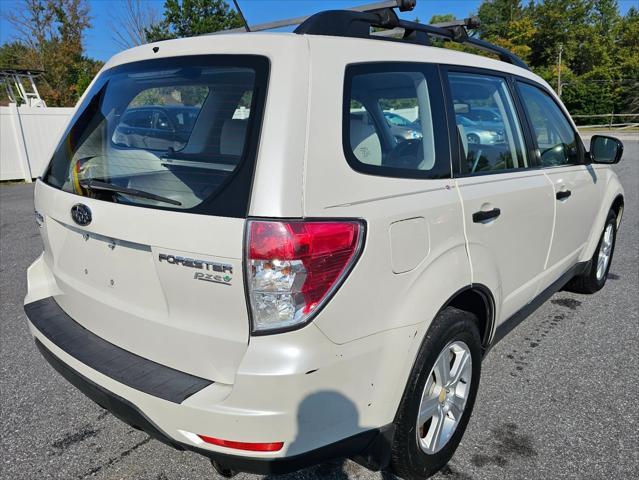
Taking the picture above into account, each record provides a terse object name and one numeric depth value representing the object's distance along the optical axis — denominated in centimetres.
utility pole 4680
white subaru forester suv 156
